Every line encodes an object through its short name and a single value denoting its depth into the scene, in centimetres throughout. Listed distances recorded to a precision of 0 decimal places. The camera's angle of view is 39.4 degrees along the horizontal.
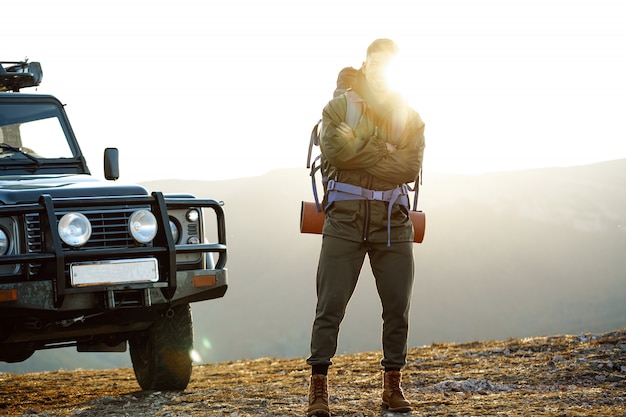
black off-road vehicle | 594
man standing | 539
